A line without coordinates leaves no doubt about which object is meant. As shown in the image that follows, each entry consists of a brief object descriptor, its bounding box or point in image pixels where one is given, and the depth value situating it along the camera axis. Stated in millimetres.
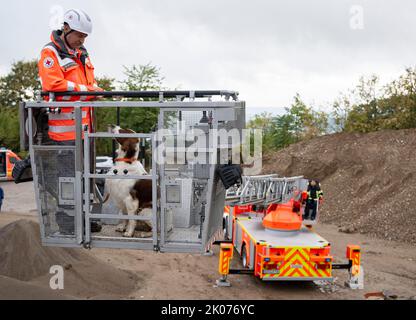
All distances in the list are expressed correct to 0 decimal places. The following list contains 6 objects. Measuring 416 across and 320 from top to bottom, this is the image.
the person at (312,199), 12734
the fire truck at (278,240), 10250
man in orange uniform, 5086
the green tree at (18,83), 40875
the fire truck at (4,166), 25103
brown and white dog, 5266
